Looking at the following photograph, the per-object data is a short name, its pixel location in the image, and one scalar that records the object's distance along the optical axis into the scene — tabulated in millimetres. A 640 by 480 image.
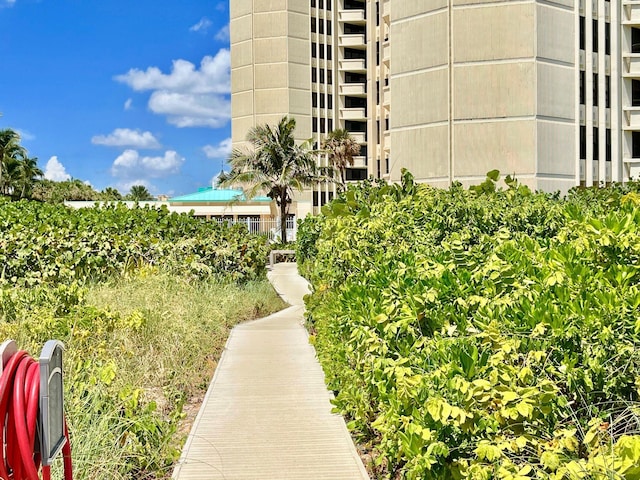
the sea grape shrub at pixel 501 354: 3143
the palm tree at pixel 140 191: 93500
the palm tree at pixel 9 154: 61188
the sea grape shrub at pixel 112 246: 14680
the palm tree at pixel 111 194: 77925
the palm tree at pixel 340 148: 51312
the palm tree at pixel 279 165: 41250
